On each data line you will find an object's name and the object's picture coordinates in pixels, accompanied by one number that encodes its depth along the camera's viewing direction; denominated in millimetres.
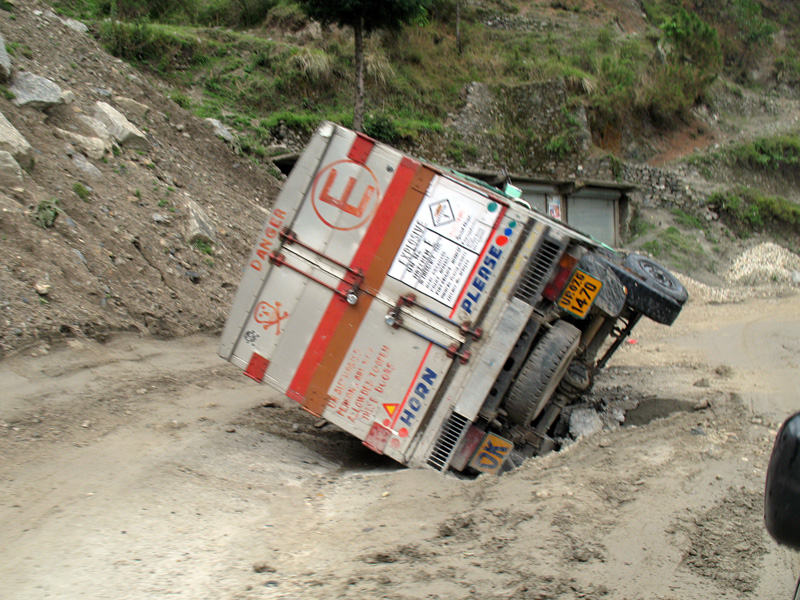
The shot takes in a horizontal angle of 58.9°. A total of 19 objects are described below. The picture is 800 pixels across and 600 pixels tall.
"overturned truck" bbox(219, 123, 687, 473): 5617
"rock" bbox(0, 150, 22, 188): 8844
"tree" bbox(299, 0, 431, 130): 18562
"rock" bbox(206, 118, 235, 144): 16000
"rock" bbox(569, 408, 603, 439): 6793
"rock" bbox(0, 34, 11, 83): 10664
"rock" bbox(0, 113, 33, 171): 9125
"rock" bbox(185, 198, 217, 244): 11250
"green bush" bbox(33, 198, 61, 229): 8773
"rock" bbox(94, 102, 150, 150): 11984
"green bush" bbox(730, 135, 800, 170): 28391
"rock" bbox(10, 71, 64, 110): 10723
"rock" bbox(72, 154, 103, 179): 10414
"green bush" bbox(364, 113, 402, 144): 21688
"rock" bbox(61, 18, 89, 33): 17777
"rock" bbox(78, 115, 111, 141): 11406
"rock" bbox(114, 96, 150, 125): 13422
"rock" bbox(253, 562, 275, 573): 3946
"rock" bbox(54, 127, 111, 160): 10824
